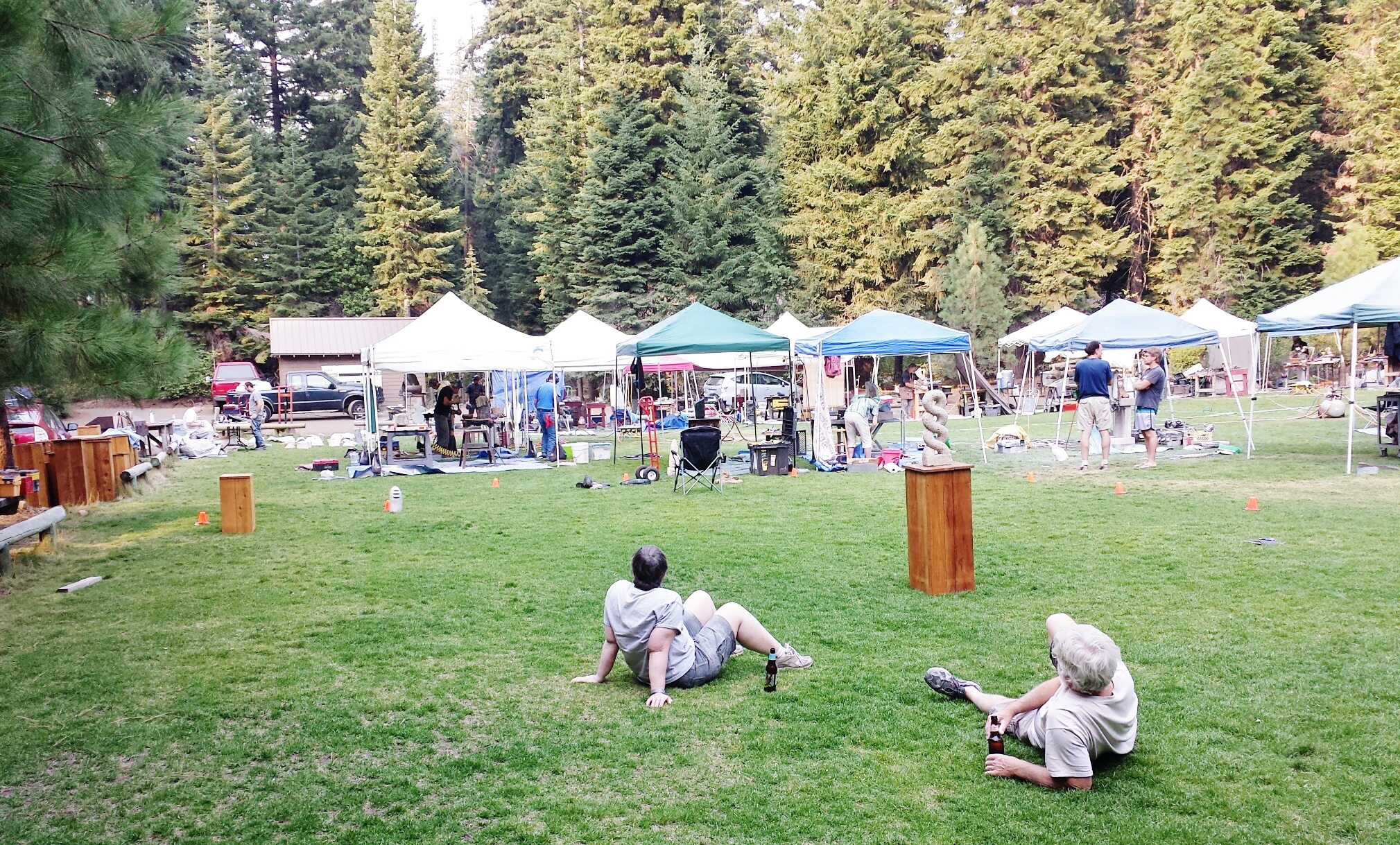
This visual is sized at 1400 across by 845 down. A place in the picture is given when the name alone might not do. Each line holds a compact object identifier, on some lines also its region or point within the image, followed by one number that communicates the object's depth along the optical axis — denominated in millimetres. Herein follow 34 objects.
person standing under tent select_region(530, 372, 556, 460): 17375
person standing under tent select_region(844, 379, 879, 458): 15016
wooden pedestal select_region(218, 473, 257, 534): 9578
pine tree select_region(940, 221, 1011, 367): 31672
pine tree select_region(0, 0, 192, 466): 5195
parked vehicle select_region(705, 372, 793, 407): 28641
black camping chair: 12375
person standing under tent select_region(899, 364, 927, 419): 16009
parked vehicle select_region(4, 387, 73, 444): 15203
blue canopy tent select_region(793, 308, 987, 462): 14367
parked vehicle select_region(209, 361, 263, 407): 29719
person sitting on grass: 4504
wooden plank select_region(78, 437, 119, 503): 12156
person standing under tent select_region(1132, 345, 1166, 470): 14125
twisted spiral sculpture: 11391
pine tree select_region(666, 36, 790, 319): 34250
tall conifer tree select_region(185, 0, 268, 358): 38344
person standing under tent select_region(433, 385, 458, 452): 18266
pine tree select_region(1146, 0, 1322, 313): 31750
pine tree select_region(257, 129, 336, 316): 40188
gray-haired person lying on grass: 3395
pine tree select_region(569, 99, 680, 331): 34594
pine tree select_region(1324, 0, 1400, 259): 30141
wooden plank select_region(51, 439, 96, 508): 11616
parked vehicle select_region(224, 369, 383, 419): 29312
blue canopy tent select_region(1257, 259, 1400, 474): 11266
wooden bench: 7664
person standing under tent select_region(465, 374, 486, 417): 19922
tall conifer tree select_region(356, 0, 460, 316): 39656
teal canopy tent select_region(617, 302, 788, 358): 13984
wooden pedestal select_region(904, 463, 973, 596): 6215
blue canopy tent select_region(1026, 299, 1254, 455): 15078
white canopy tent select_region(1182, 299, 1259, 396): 22797
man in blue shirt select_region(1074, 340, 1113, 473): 12727
